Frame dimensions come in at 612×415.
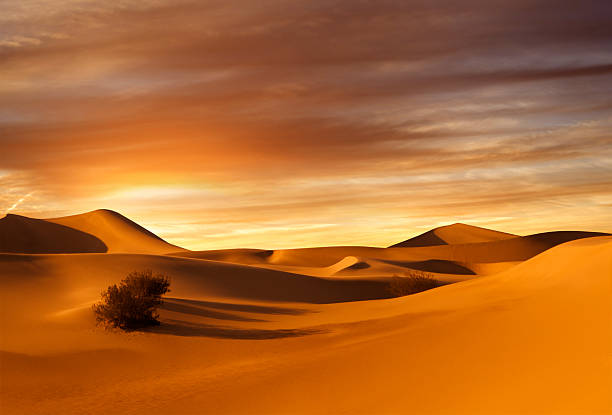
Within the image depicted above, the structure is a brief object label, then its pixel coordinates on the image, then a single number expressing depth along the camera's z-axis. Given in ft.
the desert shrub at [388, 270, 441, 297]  113.70
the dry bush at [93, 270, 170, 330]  59.77
